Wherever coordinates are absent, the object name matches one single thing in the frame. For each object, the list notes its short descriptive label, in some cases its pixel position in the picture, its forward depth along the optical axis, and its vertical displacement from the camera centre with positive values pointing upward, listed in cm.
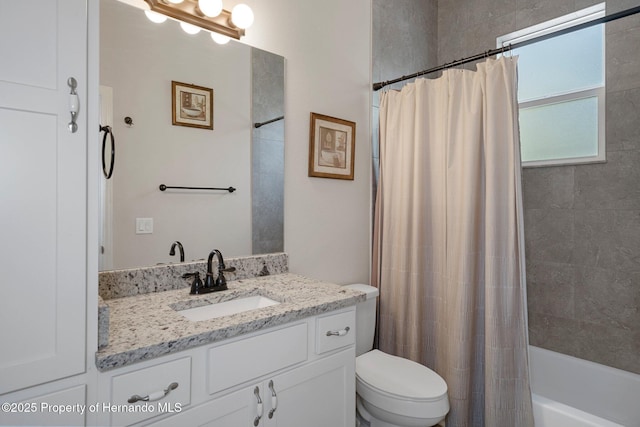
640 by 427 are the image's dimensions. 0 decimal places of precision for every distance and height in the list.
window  210 +83
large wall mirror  133 +31
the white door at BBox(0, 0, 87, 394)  76 +5
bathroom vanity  90 -45
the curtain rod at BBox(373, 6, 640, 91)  145 +87
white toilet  147 -81
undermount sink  132 -38
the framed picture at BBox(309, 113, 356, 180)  198 +43
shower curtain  162 -13
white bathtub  186 -102
